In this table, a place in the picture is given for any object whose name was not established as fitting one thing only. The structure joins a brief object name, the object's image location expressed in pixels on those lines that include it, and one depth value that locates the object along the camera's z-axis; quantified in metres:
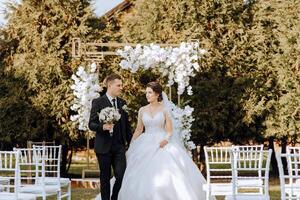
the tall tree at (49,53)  14.80
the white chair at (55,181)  8.50
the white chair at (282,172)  5.12
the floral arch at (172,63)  9.80
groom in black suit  6.79
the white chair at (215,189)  7.13
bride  7.23
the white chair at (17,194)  6.08
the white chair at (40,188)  7.46
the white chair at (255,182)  7.01
